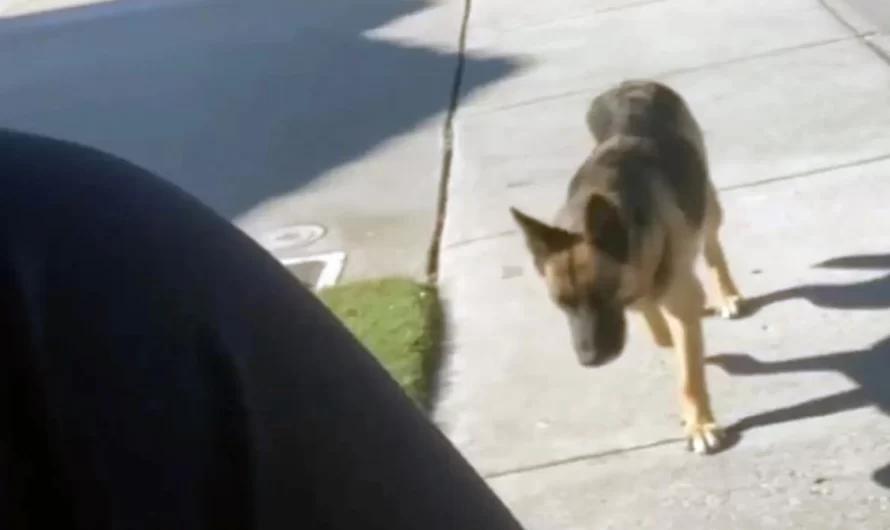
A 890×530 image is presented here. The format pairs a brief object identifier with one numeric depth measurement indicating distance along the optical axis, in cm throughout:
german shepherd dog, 388
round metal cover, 648
